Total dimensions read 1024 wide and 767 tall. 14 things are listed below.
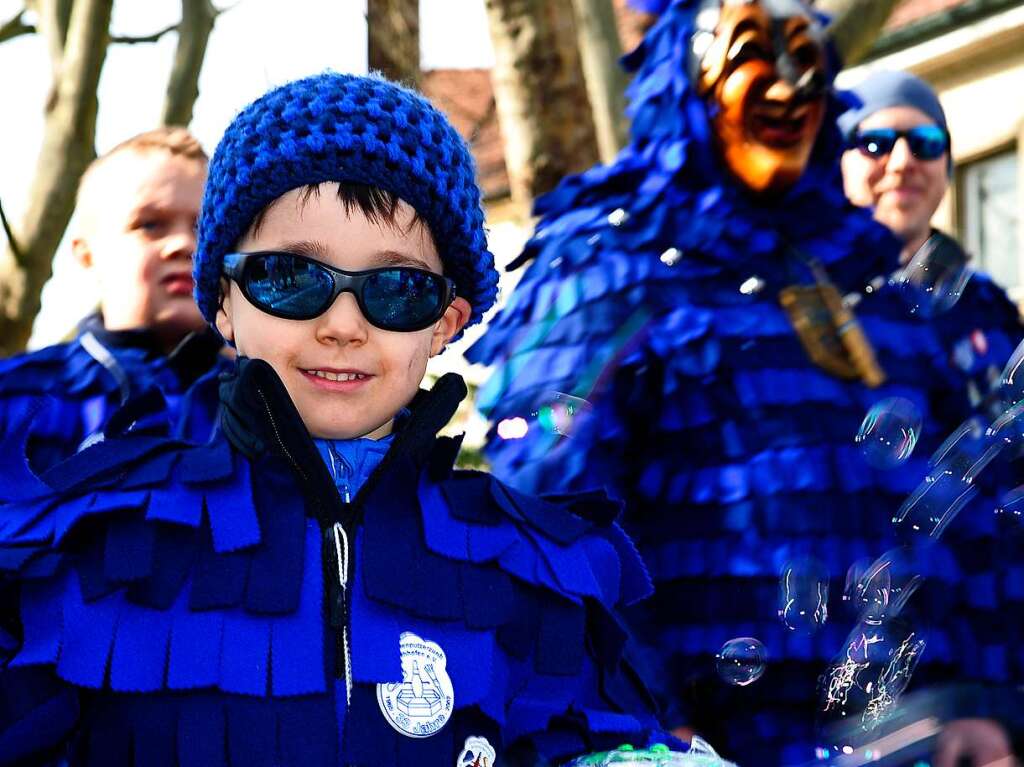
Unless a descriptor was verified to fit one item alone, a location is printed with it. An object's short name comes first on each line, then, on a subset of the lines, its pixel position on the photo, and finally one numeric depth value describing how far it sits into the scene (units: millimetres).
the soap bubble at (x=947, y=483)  2912
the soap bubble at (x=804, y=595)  2744
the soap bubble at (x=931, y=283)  3219
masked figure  2881
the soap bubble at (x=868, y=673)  2689
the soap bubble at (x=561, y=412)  2879
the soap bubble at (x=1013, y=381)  2920
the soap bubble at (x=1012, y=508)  2998
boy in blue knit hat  1871
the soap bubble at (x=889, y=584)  2760
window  11617
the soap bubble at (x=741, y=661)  2768
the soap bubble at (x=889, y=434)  2904
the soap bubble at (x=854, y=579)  2816
